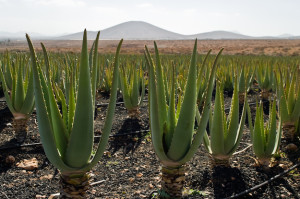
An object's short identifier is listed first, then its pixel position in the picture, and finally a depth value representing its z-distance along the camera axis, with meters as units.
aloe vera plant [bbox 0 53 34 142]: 2.70
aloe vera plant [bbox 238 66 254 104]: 4.39
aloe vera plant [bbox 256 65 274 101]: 4.73
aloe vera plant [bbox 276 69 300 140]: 2.71
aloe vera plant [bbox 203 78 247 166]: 1.92
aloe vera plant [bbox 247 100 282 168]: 2.17
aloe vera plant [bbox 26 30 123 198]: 1.15
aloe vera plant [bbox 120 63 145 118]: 3.51
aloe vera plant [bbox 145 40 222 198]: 1.33
